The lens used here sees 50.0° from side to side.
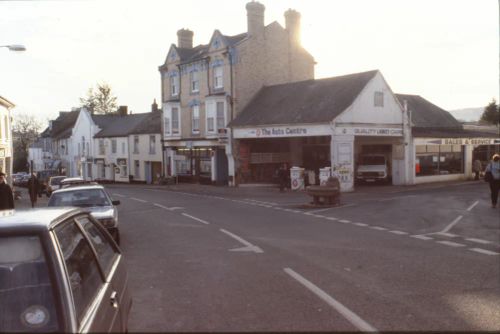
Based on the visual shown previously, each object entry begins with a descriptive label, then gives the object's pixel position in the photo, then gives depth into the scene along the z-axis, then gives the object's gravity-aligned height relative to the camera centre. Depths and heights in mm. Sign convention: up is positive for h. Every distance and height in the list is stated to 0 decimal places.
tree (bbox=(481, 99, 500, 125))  65194 +4405
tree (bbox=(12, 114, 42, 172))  88062 +3137
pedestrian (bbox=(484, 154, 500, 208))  18812 -958
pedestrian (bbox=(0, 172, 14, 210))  12461 -936
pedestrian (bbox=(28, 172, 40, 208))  25594 -1577
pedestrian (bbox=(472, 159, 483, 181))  37031 -1247
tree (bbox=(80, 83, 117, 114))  94875 +9546
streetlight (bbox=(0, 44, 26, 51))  19188 +3908
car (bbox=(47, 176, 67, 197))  35344 -1863
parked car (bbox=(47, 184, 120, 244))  12609 -1205
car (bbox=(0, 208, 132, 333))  3230 -843
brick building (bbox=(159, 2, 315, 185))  39125 +5476
